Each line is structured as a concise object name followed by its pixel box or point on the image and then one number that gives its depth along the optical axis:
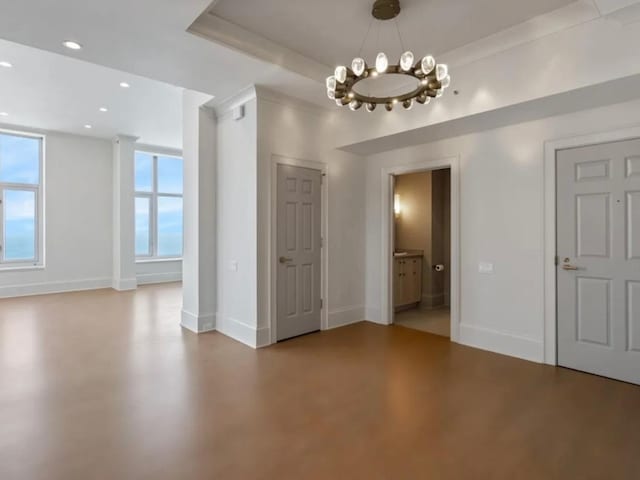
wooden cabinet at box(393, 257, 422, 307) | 5.83
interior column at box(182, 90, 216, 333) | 4.91
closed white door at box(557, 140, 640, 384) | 3.28
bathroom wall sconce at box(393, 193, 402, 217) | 6.80
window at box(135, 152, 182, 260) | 9.41
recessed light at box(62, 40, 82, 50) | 3.11
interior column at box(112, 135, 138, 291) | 8.40
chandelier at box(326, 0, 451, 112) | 2.71
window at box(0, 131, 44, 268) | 7.49
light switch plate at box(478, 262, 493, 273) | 4.20
